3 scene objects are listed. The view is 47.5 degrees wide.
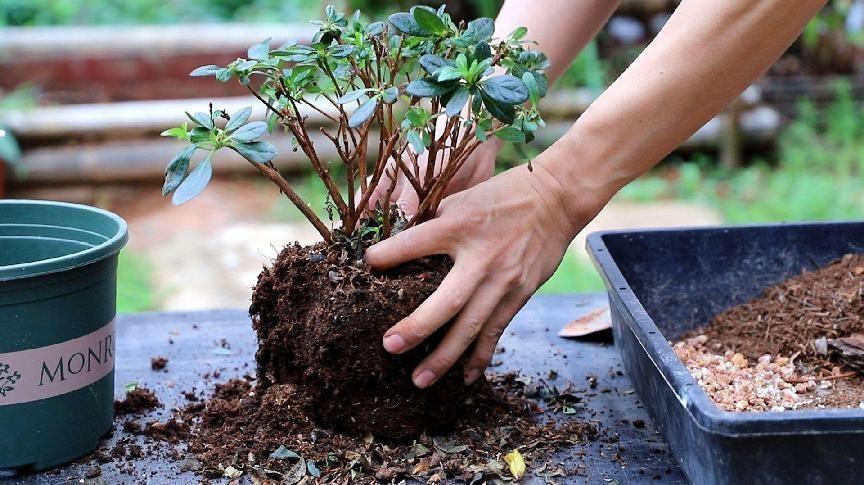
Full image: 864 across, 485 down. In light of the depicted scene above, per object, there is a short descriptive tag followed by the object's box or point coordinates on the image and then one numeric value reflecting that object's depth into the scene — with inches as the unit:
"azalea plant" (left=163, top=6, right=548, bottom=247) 46.9
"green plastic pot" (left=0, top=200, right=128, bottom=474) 48.1
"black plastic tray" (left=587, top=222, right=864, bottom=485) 39.6
